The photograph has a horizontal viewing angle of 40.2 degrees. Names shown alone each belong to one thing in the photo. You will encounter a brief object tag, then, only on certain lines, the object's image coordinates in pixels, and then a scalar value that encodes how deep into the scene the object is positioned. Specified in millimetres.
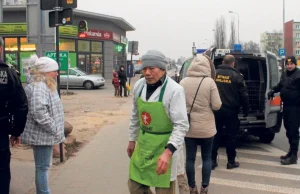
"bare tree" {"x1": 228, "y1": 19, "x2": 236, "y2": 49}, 58397
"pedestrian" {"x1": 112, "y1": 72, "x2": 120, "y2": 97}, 21531
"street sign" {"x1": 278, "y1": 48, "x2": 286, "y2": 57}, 36059
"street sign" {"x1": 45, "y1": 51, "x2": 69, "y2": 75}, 20344
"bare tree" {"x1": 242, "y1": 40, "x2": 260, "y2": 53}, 81400
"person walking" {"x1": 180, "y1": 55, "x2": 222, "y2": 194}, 5176
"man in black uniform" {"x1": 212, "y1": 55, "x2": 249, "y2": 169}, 6449
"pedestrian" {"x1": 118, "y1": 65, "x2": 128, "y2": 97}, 21361
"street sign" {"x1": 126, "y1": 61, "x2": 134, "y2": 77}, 24359
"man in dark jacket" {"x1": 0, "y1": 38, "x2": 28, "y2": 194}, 3557
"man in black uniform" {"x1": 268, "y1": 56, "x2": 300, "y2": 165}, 6953
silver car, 27891
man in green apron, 3508
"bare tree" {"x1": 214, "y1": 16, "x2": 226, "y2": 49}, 59688
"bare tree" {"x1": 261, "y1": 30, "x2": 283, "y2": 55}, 97031
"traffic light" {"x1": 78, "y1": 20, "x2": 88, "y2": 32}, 16647
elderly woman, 4246
